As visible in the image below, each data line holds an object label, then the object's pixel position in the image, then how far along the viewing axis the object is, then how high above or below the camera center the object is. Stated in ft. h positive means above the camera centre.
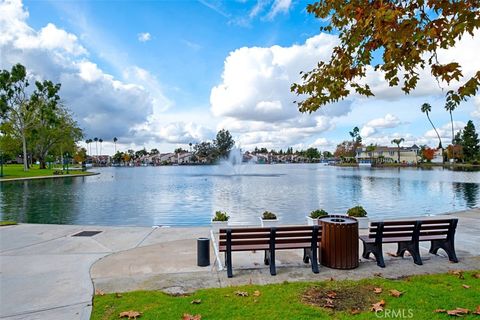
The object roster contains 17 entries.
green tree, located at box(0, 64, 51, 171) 166.71 +33.12
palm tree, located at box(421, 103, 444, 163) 343.07 +52.68
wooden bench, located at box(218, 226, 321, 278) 20.68 -5.04
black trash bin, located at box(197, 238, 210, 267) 23.06 -6.39
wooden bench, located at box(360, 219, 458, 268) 22.40 -5.47
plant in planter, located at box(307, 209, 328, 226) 33.03 -5.53
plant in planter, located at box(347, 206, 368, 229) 34.34 -5.90
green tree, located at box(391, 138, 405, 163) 415.85 +22.28
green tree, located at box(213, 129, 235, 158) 501.97 +30.83
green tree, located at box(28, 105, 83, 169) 196.65 +20.28
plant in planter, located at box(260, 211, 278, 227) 34.25 -6.18
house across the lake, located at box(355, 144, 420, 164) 449.89 +6.19
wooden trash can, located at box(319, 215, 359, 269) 21.31 -5.49
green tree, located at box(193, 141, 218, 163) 526.16 +16.89
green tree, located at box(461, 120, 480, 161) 311.47 +14.96
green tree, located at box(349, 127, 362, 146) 547.41 +41.19
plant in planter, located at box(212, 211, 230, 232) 33.68 -6.19
